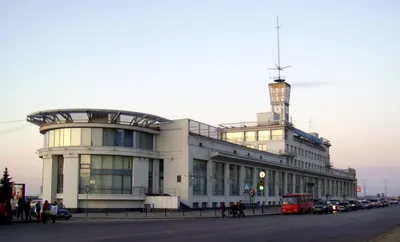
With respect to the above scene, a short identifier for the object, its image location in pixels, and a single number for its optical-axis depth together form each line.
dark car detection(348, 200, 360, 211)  77.94
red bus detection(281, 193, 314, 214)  58.91
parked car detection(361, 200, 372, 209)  90.24
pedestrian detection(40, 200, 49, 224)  38.88
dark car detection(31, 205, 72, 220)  45.50
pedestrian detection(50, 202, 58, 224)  39.44
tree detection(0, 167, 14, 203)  42.16
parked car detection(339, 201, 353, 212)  73.25
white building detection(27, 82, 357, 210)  57.00
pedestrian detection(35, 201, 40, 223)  40.19
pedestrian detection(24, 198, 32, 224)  39.91
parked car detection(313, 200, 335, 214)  61.34
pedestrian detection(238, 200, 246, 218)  51.82
